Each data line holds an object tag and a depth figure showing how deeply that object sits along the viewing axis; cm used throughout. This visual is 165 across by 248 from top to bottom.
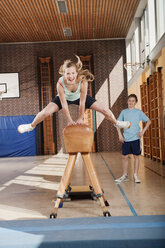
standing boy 444
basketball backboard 1270
